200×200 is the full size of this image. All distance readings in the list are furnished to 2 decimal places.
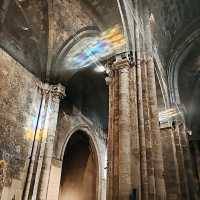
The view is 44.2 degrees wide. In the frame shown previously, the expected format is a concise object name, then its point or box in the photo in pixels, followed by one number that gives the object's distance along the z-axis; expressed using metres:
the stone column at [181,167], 9.34
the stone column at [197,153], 16.33
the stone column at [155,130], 5.42
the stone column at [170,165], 9.08
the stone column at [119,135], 4.96
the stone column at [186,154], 10.24
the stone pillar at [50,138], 8.13
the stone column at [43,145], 8.00
